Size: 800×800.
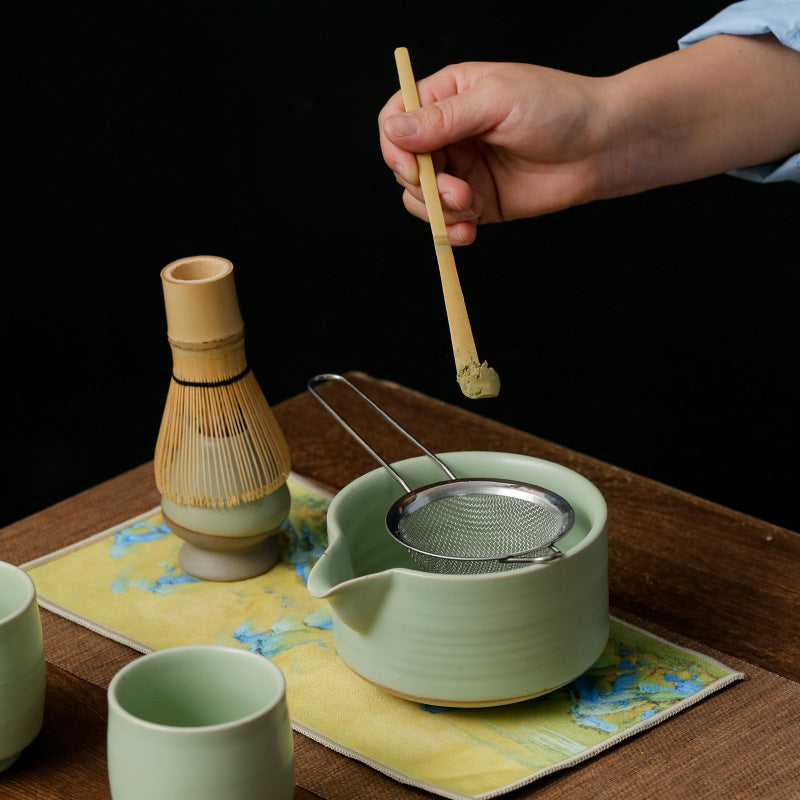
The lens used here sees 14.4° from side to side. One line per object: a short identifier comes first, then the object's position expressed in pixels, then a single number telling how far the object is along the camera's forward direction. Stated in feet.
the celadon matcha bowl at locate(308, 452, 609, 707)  4.11
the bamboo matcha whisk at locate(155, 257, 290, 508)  4.42
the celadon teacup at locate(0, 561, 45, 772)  4.03
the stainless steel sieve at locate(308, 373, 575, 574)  4.29
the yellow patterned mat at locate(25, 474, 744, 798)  4.12
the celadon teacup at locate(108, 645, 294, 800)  3.88
